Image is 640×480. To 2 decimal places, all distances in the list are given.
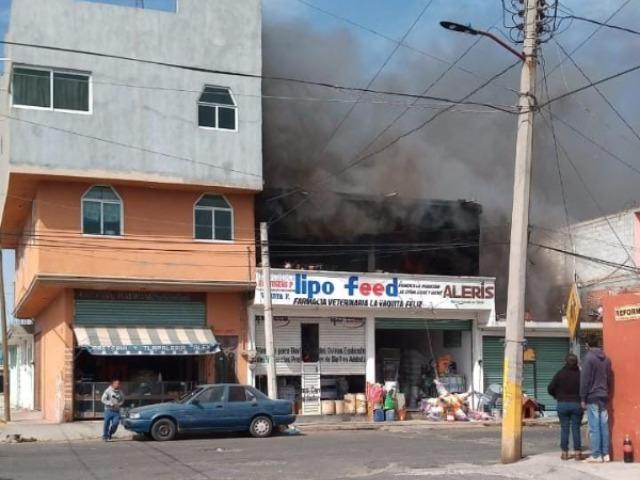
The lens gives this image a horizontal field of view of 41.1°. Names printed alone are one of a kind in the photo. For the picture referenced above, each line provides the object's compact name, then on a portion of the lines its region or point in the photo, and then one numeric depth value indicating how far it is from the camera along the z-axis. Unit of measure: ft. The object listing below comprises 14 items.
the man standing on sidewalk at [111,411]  64.75
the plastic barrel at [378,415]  86.86
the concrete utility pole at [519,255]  41.09
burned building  94.02
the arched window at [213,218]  86.48
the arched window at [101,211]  81.92
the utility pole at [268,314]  77.61
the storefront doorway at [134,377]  82.79
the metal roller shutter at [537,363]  97.14
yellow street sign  86.74
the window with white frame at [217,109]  85.20
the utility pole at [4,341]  88.98
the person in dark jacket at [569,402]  39.04
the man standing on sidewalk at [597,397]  37.88
